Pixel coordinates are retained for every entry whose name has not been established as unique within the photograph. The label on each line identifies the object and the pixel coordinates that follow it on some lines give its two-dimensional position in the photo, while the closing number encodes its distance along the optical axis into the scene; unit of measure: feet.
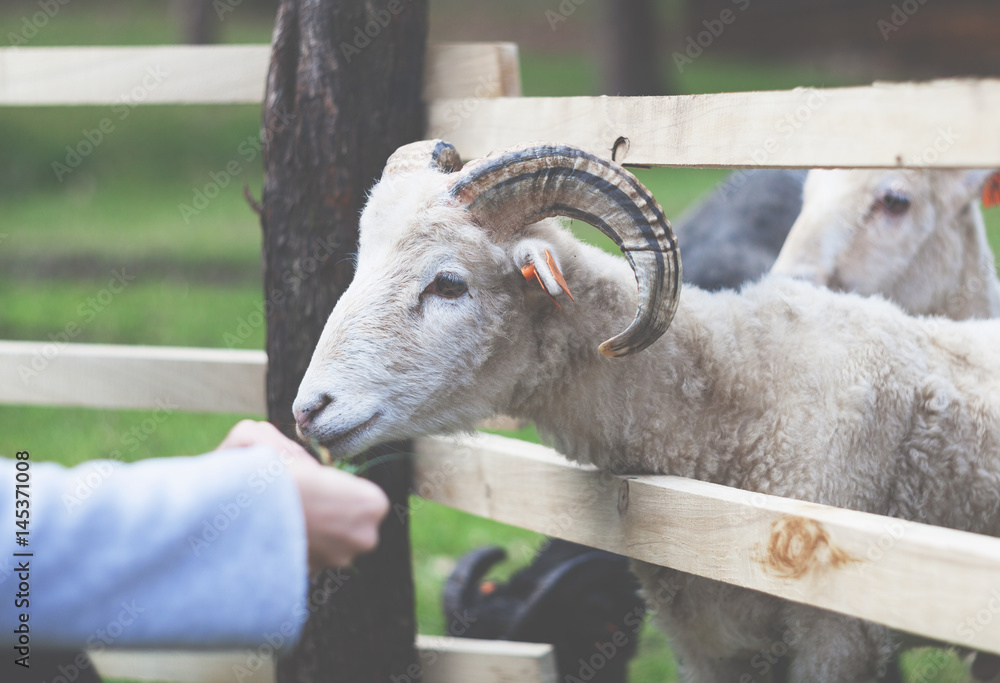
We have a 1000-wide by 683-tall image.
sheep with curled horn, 8.09
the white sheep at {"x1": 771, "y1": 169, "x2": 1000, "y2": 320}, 12.74
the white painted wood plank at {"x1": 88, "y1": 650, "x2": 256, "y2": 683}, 11.70
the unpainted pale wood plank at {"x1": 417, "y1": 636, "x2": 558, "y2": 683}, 10.47
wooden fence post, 9.87
